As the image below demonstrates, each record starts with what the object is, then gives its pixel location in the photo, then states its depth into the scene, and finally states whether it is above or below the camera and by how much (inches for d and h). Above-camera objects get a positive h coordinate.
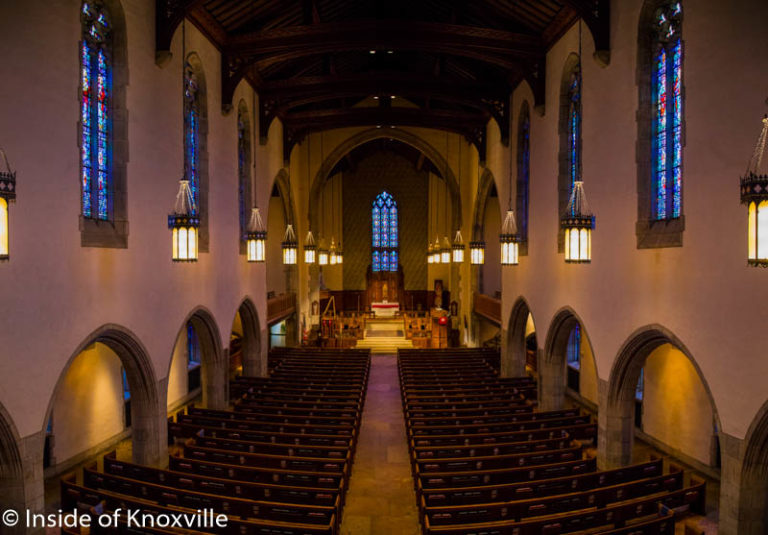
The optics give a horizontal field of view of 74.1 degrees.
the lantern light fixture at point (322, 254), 970.2 +25.9
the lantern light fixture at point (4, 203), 188.3 +24.2
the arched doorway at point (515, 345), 716.7 -111.4
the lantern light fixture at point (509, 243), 504.7 +24.3
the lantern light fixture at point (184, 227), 337.7 +26.5
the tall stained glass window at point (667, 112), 358.3 +114.0
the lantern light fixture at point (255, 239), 489.7 +27.1
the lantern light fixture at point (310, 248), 786.0 +30.1
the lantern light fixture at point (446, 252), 948.6 +29.2
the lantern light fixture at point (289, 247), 602.9 +23.9
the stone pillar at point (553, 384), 577.9 -133.1
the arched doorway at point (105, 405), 409.7 -132.4
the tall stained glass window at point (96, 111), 358.9 +113.4
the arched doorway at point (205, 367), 558.6 -123.8
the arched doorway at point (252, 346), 717.9 -113.1
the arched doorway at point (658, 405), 404.4 -130.3
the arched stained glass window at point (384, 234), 1341.0 +87.7
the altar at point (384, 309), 1145.8 -96.6
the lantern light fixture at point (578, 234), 327.6 +21.7
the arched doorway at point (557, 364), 546.6 -110.9
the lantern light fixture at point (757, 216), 178.9 +18.8
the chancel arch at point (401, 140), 1057.5 +230.0
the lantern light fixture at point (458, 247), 851.3 +34.0
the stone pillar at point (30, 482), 284.0 -123.3
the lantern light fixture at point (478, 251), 681.0 +22.1
